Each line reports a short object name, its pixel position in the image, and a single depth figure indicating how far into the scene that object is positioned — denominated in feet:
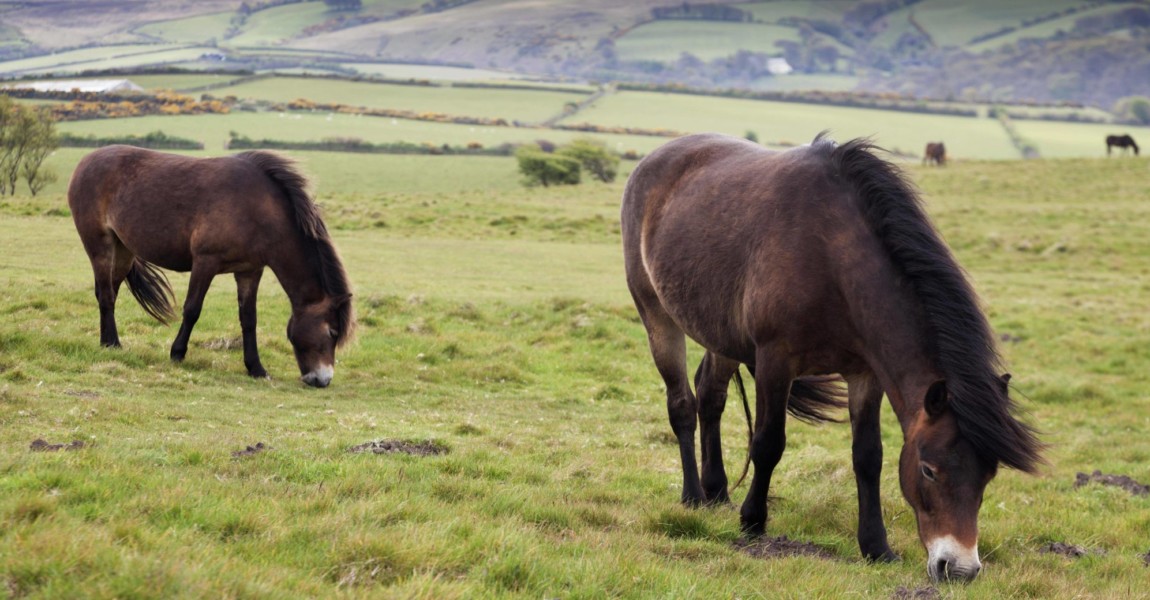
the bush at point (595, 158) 204.74
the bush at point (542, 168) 190.39
